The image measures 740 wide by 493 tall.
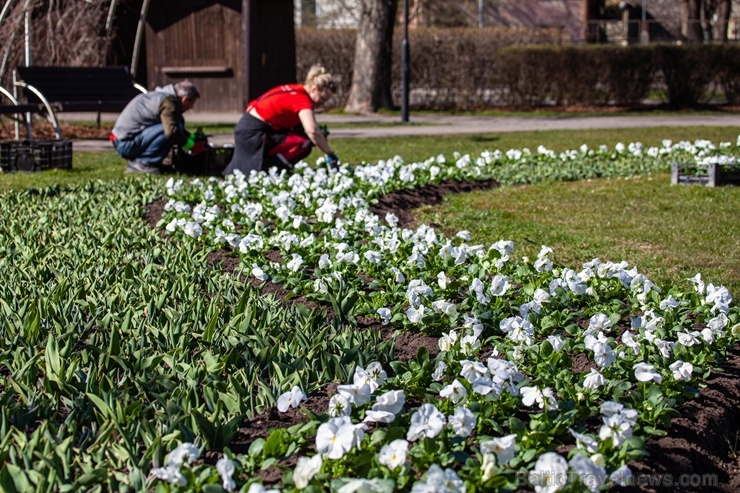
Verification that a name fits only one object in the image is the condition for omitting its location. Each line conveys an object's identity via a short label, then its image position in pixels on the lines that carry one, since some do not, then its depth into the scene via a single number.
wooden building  20.75
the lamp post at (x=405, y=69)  18.61
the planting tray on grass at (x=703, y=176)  9.33
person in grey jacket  9.67
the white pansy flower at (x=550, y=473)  2.61
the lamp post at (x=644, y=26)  39.41
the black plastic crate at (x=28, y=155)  10.05
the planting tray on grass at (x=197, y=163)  10.16
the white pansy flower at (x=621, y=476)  2.78
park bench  13.02
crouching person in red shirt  9.33
